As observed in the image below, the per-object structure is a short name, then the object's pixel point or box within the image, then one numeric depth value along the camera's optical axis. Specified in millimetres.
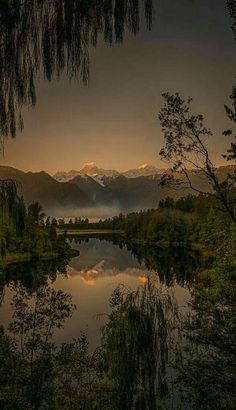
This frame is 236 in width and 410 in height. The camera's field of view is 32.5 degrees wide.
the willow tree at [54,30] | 2543
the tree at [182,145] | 6648
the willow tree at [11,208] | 3596
